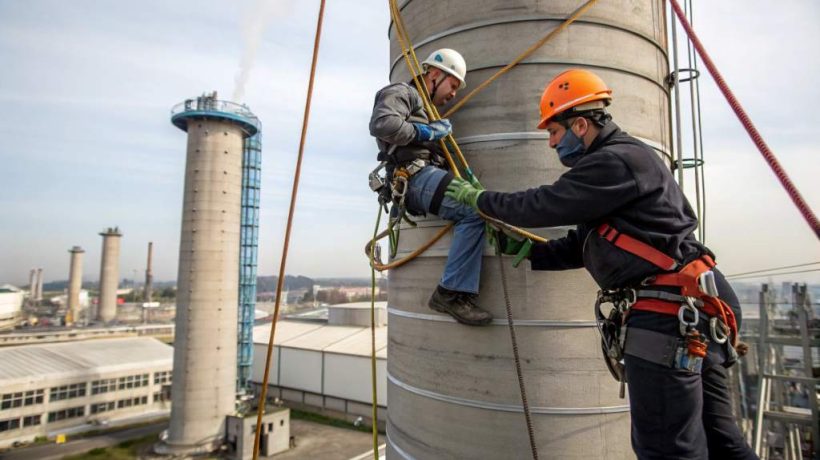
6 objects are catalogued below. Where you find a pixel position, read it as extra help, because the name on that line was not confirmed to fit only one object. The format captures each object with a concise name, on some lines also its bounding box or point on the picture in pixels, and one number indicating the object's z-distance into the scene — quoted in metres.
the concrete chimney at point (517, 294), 2.96
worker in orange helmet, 2.19
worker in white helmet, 3.09
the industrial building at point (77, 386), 26.89
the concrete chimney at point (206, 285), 23.38
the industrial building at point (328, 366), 29.31
